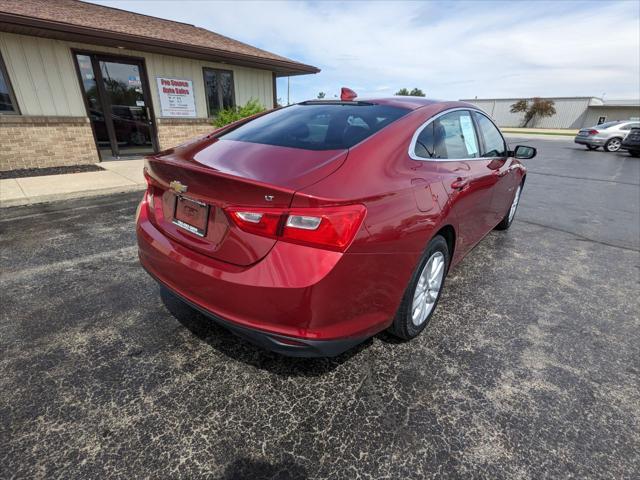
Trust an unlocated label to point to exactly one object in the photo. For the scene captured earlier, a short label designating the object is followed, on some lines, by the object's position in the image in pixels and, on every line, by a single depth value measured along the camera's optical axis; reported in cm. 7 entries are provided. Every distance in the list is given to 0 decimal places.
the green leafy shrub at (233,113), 1046
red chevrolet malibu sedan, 157
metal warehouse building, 4909
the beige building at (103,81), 775
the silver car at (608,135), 1825
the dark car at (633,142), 1589
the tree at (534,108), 5266
